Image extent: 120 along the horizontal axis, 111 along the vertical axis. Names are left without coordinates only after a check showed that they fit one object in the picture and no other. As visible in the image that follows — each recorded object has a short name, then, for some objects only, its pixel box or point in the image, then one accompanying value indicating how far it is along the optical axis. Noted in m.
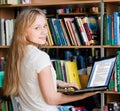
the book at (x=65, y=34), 2.92
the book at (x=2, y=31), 3.17
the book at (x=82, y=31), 2.86
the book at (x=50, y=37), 2.98
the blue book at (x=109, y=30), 2.77
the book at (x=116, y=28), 2.75
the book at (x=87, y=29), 2.85
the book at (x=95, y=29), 2.87
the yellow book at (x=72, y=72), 2.91
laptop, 1.74
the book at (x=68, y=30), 2.91
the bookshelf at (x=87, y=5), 2.78
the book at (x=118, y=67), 2.76
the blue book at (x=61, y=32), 2.93
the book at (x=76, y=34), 2.89
